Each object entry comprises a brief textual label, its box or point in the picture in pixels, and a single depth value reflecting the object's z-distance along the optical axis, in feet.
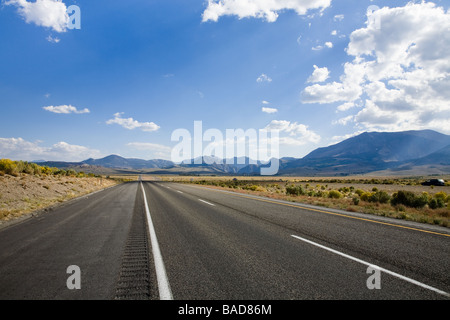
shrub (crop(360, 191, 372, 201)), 64.56
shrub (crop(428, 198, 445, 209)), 48.62
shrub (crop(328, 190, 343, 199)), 74.43
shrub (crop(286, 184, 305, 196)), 78.21
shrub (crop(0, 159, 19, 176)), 62.67
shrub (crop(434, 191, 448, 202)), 66.05
